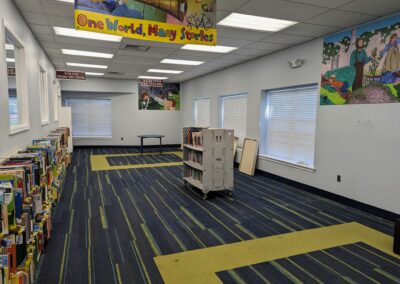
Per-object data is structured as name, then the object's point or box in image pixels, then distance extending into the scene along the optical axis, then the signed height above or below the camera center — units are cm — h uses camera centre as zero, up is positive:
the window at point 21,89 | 389 +42
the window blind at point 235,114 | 720 +16
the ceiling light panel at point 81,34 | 450 +143
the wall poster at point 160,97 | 1114 +90
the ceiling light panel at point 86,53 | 592 +144
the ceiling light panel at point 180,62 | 678 +146
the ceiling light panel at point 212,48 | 545 +145
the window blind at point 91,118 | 1075 +2
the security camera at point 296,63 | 506 +108
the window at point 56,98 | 779 +60
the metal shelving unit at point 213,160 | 462 -71
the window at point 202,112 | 931 +26
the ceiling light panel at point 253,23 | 384 +143
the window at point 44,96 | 577 +48
